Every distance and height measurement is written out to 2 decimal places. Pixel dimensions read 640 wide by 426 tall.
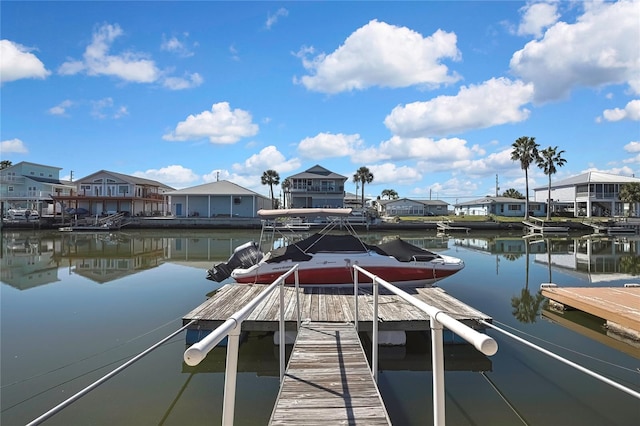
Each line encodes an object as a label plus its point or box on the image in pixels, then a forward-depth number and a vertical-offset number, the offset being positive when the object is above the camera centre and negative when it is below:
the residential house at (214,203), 49.81 +1.33
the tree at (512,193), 87.28 +5.28
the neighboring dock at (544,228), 40.31 -1.37
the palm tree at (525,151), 49.72 +8.37
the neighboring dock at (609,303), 7.47 -1.92
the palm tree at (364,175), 64.62 +6.65
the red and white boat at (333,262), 9.54 -1.21
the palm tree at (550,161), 51.25 +7.31
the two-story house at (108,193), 50.75 +2.61
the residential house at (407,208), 68.50 +1.26
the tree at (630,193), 47.53 +2.96
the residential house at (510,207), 61.52 +1.38
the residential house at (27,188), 52.75 +3.57
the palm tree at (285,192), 56.44 +3.54
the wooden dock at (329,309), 6.55 -1.83
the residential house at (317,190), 52.44 +3.32
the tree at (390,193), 100.57 +5.59
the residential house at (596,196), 54.00 +2.99
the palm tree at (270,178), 65.38 +6.08
